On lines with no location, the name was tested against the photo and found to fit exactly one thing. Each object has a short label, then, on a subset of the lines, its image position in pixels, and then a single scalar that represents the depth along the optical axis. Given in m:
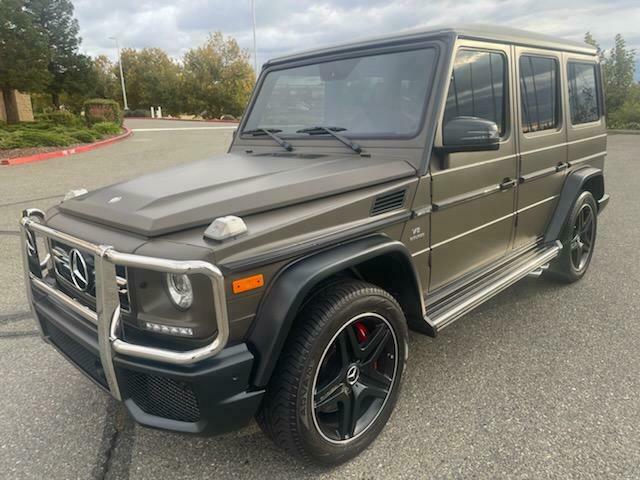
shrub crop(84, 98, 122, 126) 22.19
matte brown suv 1.89
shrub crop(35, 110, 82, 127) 21.99
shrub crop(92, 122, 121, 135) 19.42
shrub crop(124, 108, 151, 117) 50.22
